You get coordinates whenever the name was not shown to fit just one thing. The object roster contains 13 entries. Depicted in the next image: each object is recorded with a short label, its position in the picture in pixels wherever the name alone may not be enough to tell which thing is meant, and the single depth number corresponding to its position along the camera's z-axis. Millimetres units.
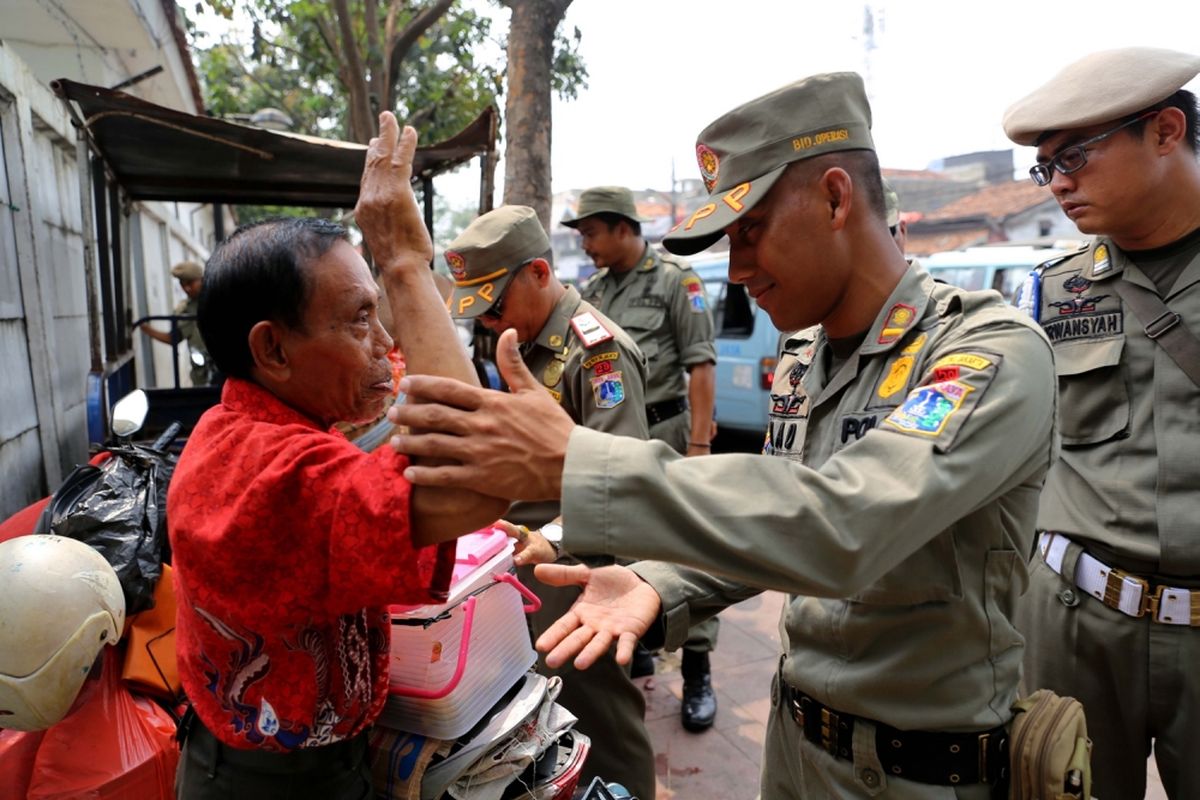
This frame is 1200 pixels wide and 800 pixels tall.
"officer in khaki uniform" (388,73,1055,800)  952
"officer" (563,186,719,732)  4254
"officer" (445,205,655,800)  2477
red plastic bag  1975
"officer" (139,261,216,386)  6484
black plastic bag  2338
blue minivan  8156
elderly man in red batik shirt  1063
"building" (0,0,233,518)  3932
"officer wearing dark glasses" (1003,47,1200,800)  1817
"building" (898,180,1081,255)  23859
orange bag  2201
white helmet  1800
